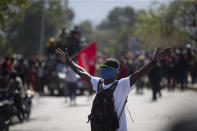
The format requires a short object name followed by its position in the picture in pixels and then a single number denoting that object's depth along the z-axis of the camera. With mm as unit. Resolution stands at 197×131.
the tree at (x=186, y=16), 48438
